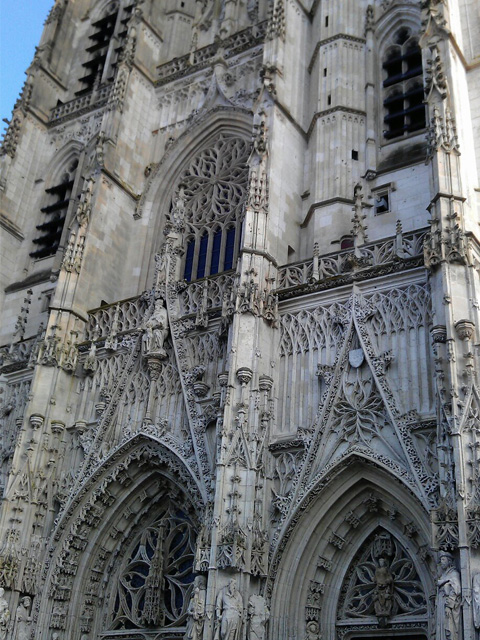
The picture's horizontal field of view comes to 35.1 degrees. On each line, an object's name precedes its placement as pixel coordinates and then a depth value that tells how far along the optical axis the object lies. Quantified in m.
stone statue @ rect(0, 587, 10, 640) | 13.40
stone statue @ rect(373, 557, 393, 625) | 11.50
